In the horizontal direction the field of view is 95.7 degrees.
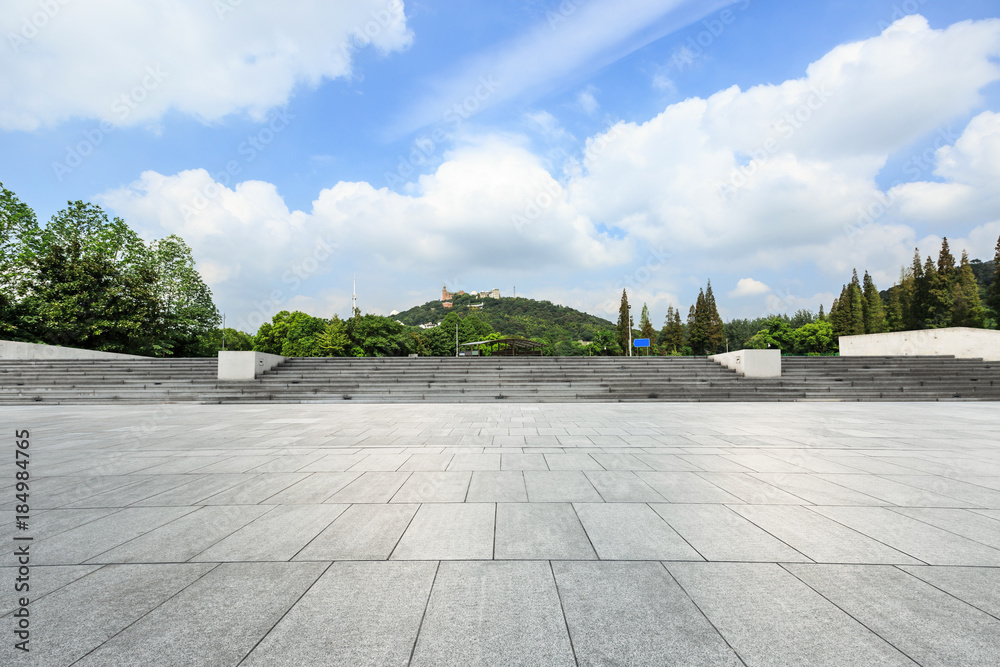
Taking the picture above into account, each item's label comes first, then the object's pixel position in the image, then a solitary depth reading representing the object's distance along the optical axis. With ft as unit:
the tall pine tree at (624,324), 280.72
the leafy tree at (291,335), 192.96
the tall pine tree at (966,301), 157.89
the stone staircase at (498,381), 54.80
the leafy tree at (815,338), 221.46
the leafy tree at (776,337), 236.02
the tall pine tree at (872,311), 206.39
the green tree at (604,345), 263.49
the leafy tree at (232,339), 144.46
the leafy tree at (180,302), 115.75
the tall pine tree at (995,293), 142.99
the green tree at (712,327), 265.54
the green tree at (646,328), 321.93
